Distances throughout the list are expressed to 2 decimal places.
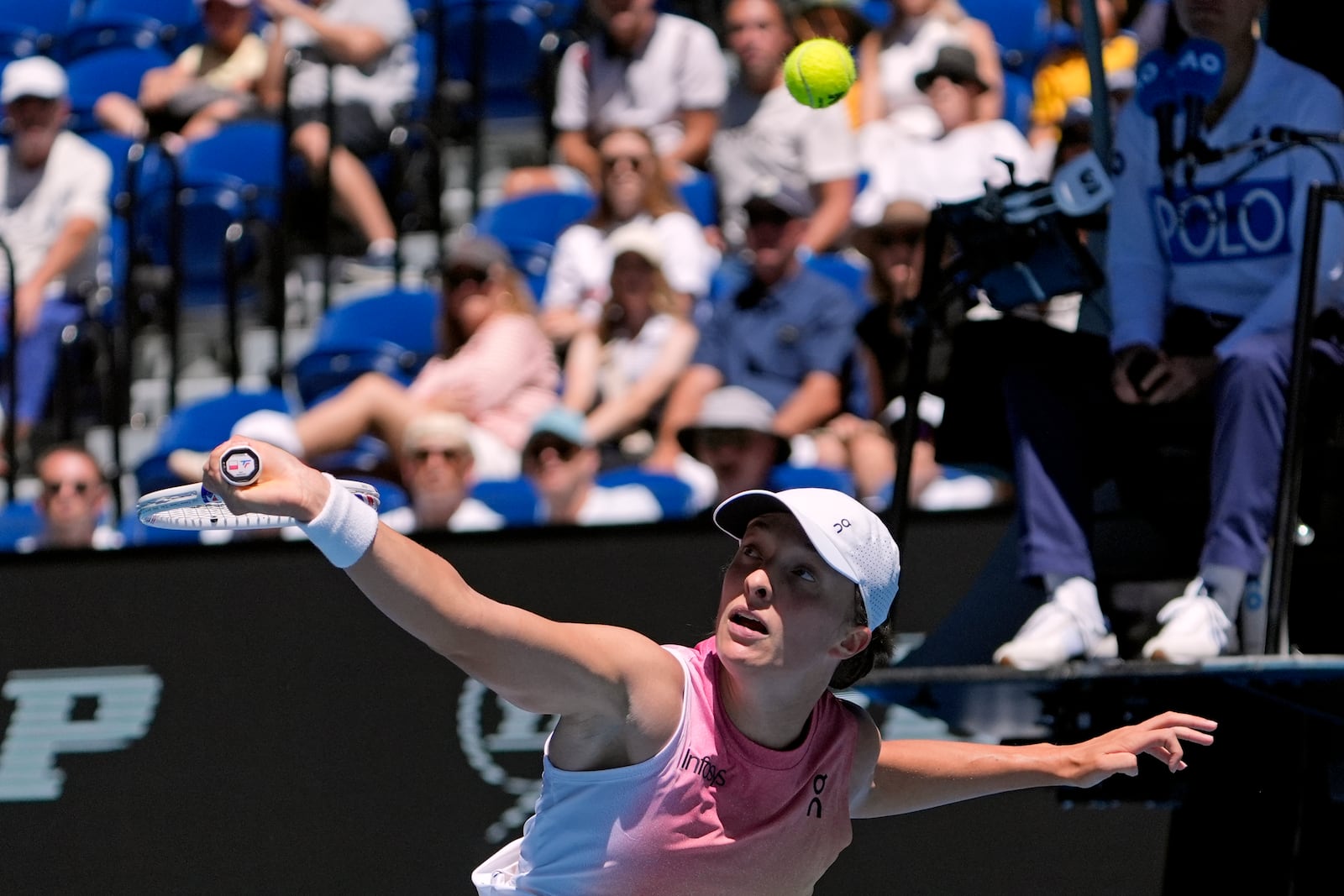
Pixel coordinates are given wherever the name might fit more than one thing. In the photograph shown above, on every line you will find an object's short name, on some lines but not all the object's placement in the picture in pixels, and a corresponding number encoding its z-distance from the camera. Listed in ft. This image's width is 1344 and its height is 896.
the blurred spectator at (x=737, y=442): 42.57
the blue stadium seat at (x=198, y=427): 45.85
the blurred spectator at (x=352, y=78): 52.54
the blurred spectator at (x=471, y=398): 45.06
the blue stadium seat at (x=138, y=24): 60.90
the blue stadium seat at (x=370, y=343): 48.08
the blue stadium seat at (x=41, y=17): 62.49
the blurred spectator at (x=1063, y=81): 50.01
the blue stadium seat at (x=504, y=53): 56.08
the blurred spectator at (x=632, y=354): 45.80
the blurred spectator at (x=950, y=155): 47.88
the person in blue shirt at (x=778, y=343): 44.62
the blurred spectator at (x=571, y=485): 43.01
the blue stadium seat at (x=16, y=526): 45.21
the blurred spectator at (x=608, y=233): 47.88
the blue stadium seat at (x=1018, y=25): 56.29
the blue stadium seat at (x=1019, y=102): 51.55
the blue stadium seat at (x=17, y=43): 61.52
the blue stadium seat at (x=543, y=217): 52.03
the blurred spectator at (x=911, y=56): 50.44
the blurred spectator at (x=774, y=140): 48.37
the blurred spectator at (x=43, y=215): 49.57
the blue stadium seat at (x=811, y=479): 41.96
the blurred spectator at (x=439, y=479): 43.04
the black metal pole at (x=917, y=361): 32.17
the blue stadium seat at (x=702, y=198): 50.55
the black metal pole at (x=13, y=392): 45.65
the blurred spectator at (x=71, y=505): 44.70
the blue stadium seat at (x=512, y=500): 42.86
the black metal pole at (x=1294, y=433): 28.12
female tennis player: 21.29
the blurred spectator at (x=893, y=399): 42.47
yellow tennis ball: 31.12
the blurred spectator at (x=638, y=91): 51.47
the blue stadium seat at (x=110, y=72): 59.26
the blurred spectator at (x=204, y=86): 55.52
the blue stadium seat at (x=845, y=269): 47.16
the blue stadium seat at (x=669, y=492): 43.11
